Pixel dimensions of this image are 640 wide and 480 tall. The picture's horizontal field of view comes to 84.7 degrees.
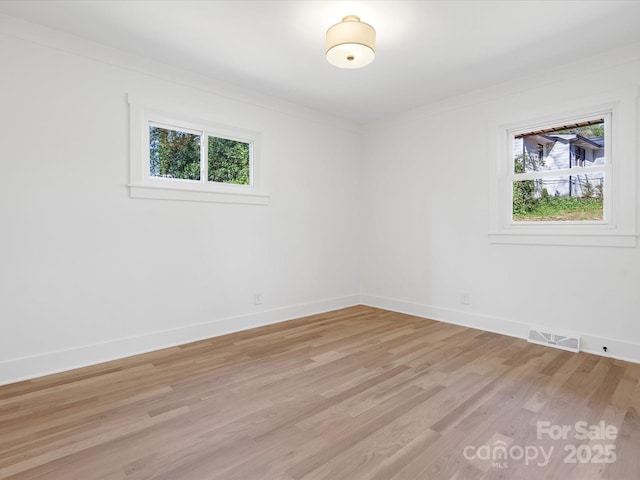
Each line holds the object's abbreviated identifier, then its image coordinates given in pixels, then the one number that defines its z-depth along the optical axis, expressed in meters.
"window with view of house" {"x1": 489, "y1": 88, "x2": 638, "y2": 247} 2.98
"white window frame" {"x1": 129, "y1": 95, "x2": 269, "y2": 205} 3.10
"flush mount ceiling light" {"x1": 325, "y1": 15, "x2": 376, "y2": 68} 2.42
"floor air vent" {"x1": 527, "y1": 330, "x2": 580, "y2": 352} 3.16
